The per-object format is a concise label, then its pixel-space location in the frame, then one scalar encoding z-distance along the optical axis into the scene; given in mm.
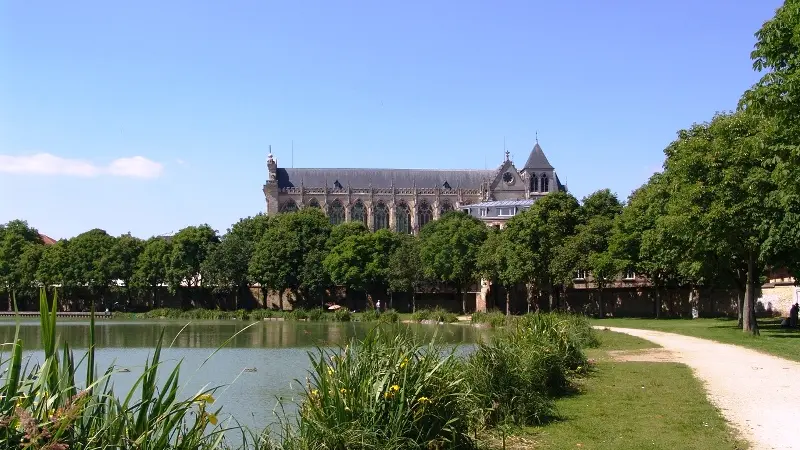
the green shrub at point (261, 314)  56541
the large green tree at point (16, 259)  70938
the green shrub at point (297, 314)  56531
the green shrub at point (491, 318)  42431
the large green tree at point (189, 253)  70562
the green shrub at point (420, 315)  51469
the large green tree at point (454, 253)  64562
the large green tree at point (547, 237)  49531
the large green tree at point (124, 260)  71125
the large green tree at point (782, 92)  14940
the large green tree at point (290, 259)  68375
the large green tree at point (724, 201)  25328
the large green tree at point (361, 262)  68000
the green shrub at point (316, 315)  55647
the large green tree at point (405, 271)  67312
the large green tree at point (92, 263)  70500
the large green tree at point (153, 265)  70688
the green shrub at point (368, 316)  52450
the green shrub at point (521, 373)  10977
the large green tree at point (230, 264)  70188
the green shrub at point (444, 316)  51094
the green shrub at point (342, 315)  54094
